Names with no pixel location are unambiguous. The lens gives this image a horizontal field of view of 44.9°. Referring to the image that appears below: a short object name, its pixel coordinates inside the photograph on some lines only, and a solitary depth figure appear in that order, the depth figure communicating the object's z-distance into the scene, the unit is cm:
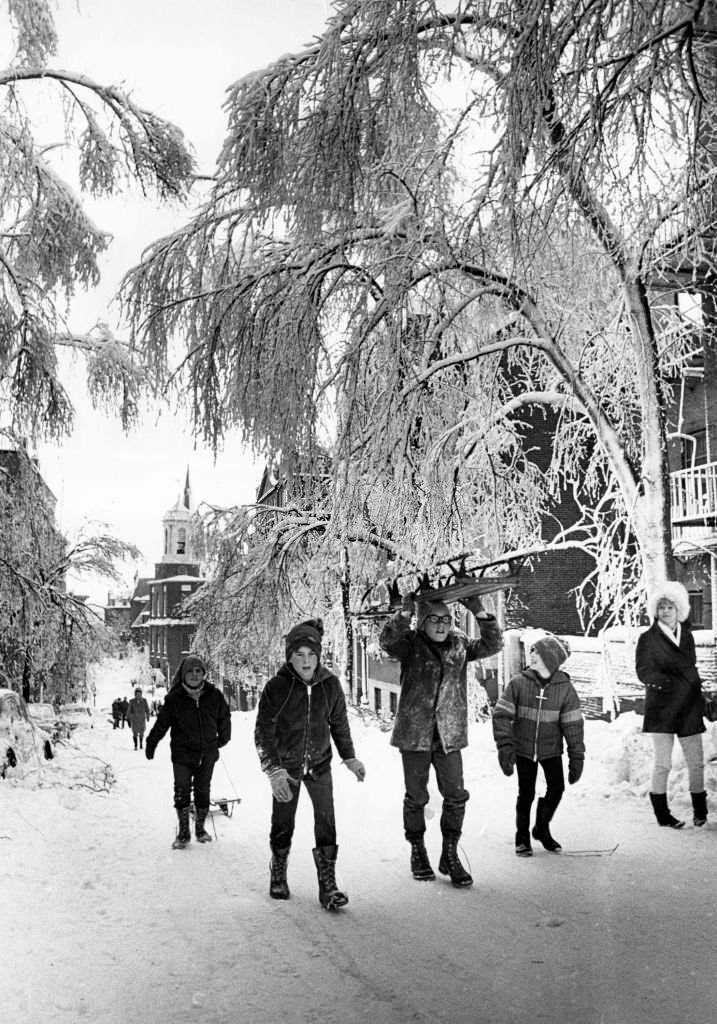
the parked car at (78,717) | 1555
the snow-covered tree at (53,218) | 629
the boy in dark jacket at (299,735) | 440
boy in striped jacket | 505
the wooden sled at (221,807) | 661
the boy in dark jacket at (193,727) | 605
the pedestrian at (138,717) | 1445
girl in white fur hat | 540
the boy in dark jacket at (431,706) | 457
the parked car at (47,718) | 1211
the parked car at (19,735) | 848
